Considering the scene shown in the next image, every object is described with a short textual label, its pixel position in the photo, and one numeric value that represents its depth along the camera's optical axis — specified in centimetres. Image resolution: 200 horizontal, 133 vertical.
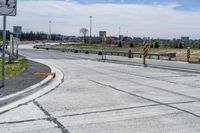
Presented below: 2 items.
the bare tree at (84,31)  15458
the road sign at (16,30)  3425
